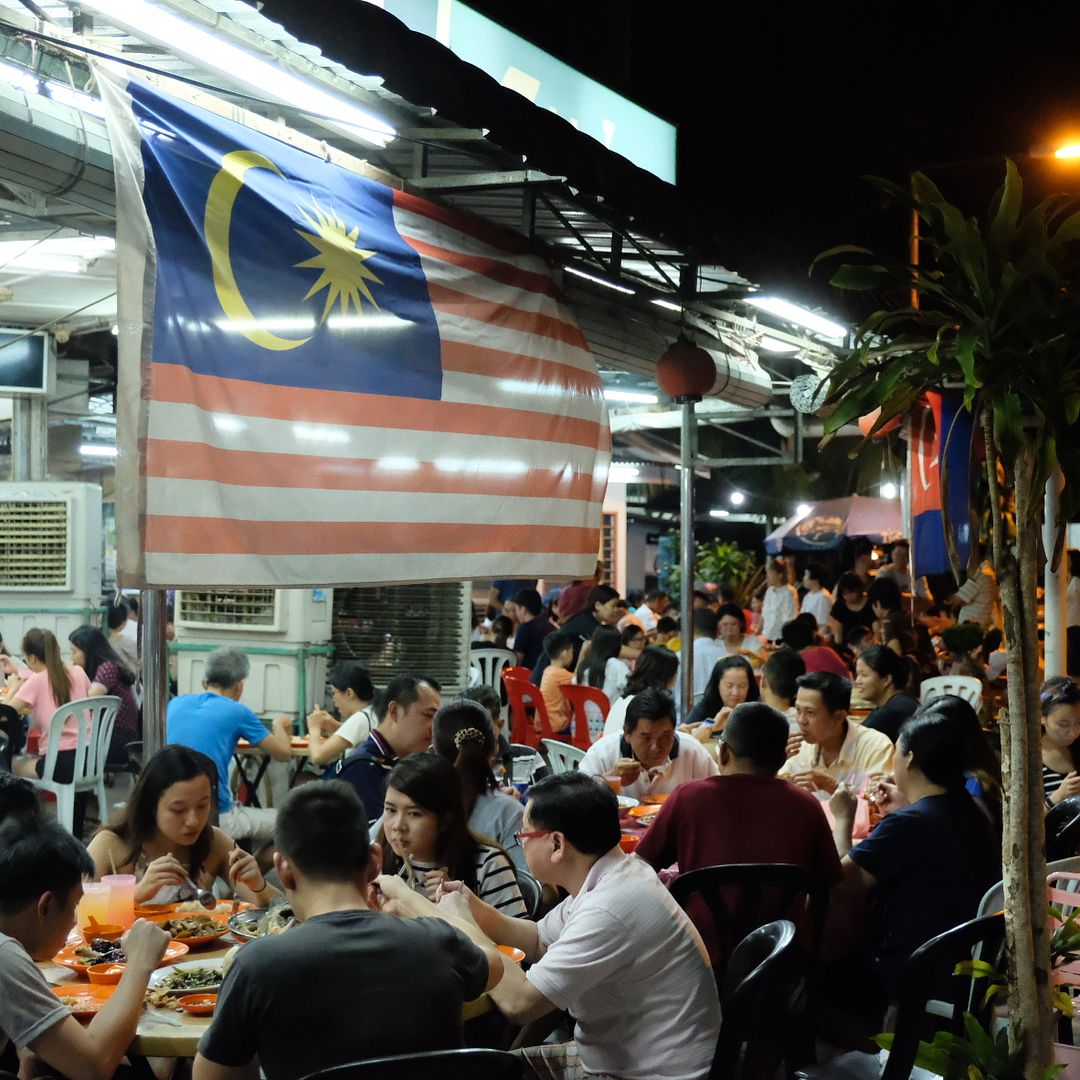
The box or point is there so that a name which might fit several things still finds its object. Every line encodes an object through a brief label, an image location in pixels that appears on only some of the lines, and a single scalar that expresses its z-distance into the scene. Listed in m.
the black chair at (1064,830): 5.32
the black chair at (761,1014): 3.16
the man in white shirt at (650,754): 6.05
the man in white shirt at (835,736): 6.15
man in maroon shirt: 4.44
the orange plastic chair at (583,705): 9.25
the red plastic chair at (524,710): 9.91
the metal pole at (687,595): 8.79
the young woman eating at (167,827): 4.39
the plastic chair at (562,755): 7.60
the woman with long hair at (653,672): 8.34
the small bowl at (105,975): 3.49
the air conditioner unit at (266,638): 9.83
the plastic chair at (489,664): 12.32
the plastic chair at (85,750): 8.54
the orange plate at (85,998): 3.28
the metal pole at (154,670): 4.53
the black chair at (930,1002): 3.46
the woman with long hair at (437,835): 4.12
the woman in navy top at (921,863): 4.37
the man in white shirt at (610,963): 3.30
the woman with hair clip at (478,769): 5.02
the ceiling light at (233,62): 4.07
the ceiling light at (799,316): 8.78
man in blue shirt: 6.66
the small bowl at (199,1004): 3.27
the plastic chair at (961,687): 9.96
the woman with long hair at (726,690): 7.97
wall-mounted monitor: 10.73
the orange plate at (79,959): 3.59
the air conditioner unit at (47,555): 10.84
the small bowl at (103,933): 3.80
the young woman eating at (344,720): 7.39
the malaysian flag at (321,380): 4.03
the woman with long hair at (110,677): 9.33
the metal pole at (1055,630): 9.12
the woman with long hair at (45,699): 8.68
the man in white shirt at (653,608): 16.33
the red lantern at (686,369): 7.64
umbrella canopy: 20.77
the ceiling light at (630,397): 13.10
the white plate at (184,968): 3.44
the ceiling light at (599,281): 6.95
